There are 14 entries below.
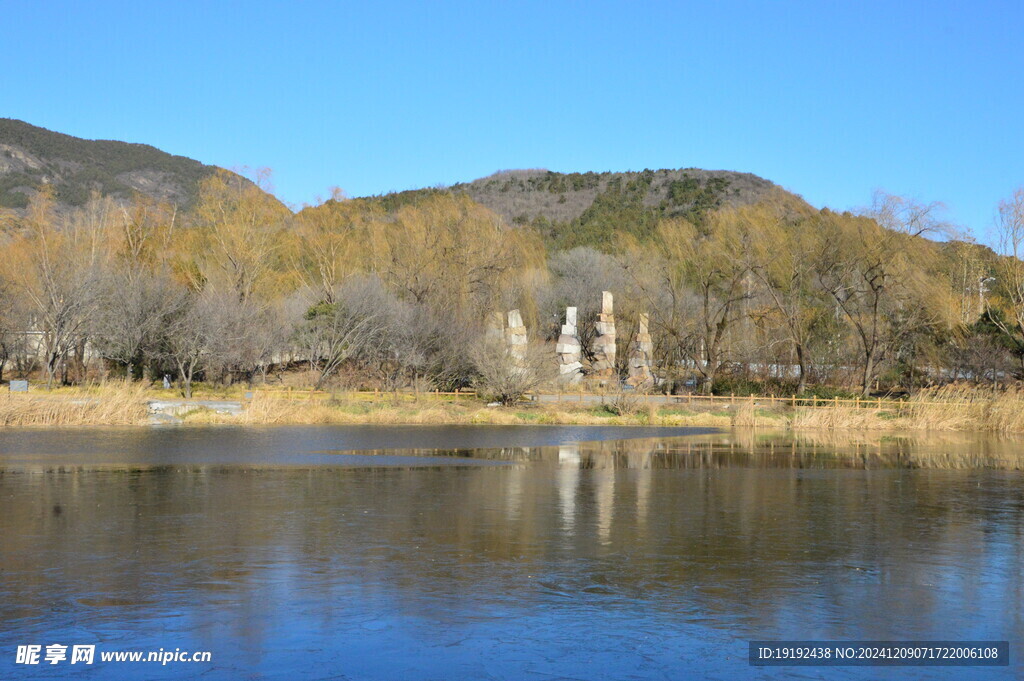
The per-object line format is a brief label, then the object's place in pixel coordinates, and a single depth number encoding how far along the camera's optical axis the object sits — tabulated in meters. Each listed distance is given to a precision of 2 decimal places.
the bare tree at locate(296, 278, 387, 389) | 47.91
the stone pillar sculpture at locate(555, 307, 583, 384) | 50.12
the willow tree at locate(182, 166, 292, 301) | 55.32
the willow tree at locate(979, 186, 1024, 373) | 47.59
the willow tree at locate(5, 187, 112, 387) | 44.72
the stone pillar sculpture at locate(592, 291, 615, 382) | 54.31
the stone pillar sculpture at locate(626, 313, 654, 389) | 54.50
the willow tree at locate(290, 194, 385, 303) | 59.19
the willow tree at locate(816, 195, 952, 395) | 48.00
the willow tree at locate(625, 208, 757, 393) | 53.06
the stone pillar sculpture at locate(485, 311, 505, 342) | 42.98
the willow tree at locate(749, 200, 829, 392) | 51.25
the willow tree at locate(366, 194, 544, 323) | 55.69
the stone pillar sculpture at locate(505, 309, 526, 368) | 40.72
